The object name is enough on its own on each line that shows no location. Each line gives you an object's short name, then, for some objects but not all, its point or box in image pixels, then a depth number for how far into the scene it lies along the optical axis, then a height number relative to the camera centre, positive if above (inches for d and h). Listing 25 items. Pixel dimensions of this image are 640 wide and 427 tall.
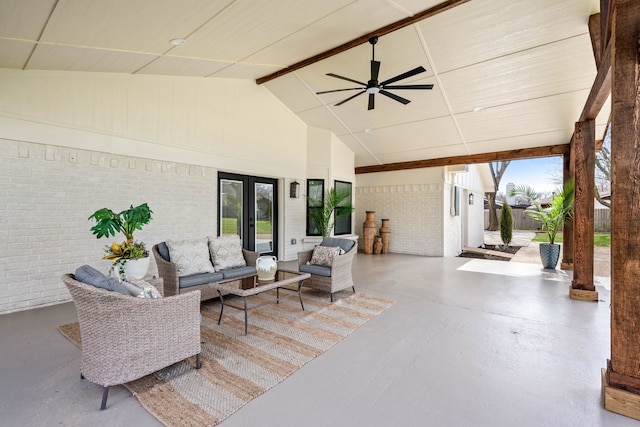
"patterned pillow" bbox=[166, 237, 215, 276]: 157.2 -23.5
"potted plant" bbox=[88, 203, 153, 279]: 141.4 -14.0
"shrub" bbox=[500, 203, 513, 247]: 431.8 -15.4
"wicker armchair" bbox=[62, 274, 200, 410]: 79.4 -33.2
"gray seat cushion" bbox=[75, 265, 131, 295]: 86.0 -19.5
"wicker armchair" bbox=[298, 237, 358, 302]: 168.7 -34.7
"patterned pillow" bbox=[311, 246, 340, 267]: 181.9 -26.0
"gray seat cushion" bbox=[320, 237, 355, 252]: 190.9 -19.5
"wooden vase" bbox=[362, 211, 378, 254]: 362.3 -23.6
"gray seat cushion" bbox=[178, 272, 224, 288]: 150.9 -34.2
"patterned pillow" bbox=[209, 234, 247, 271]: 174.4 -23.5
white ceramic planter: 141.3 -25.9
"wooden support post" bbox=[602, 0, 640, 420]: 78.8 -1.8
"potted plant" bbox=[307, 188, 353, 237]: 298.2 +2.3
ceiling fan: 153.5 +69.0
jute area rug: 79.7 -50.1
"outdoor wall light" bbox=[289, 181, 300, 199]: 295.9 +21.9
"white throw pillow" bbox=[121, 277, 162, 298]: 93.7 -24.8
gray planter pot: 255.3 -35.4
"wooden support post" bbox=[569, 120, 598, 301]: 169.8 +2.5
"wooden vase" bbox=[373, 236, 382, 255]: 360.7 -41.4
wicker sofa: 150.9 -33.9
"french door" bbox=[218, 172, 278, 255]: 251.9 +2.1
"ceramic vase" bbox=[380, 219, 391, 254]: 364.8 -27.5
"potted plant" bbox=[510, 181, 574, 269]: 231.5 -3.0
